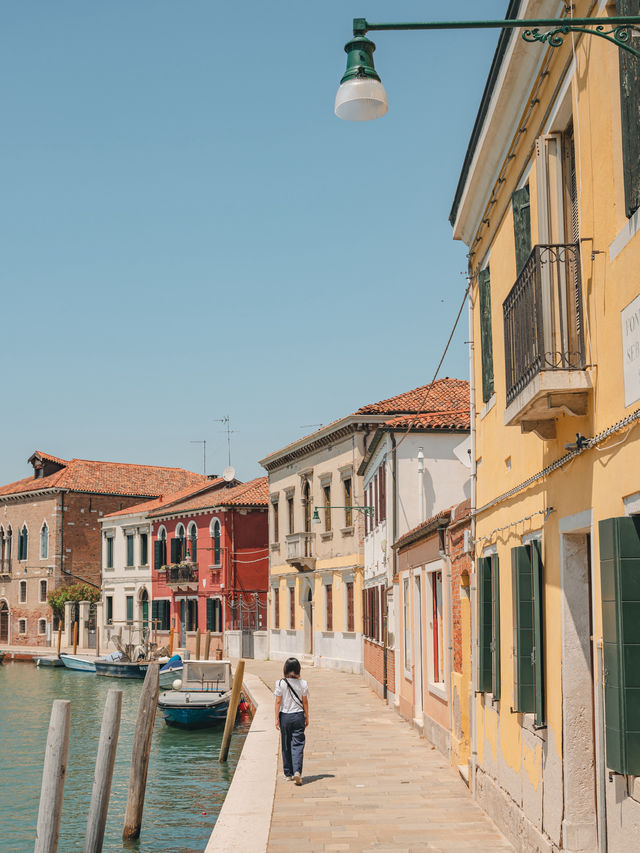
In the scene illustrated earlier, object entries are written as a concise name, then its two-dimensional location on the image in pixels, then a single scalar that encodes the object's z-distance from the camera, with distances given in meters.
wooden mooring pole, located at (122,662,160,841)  12.95
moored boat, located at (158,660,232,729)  23.14
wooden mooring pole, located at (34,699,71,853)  9.03
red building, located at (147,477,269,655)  42.94
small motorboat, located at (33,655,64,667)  45.73
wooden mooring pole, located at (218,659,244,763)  18.48
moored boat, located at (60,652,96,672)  41.97
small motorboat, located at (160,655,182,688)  30.36
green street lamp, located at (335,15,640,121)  5.39
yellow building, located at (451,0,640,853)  5.18
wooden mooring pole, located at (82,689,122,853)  10.80
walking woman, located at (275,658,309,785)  11.72
